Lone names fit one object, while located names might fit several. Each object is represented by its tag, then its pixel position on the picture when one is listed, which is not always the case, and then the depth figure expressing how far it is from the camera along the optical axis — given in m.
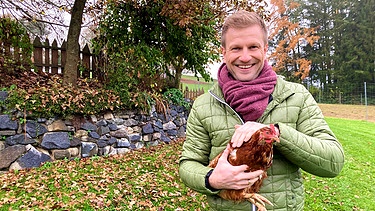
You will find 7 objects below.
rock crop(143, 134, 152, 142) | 7.12
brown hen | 1.14
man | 1.24
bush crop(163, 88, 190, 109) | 8.26
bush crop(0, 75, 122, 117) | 5.13
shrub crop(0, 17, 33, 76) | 5.80
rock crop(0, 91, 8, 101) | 5.05
